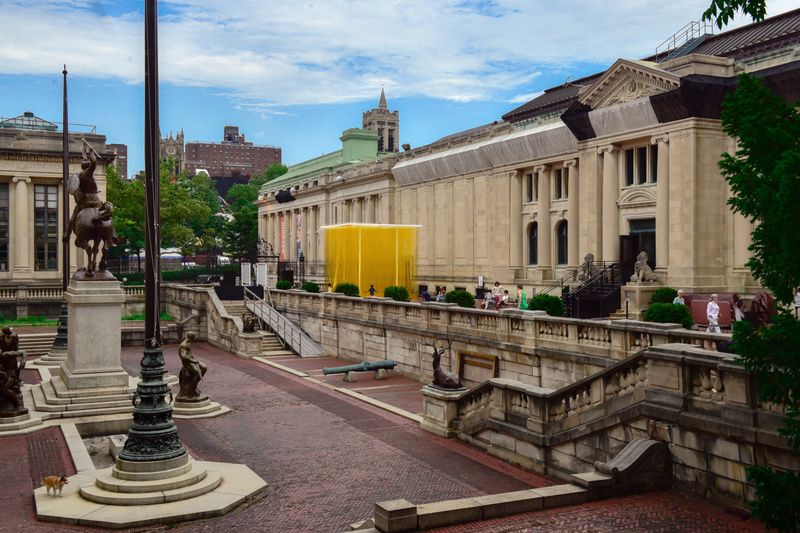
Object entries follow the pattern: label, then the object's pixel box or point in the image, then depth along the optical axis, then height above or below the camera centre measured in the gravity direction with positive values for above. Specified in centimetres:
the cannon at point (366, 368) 3003 -420
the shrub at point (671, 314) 2298 -156
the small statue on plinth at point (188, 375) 2358 -345
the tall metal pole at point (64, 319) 3288 -244
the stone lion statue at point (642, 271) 3597 -45
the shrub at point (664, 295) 3091 -135
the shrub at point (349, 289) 4419 -158
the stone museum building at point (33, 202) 6425 +502
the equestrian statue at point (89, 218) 2300 +130
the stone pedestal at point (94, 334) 2198 -209
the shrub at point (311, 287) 5022 -166
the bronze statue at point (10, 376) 1964 -292
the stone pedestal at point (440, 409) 1988 -384
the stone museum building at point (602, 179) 3638 +508
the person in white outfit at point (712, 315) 2434 -172
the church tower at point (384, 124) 15611 +2812
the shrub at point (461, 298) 3362 -160
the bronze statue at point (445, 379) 2030 -310
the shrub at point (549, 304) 2891 -160
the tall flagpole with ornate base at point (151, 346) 1351 -150
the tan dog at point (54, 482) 1356 -387
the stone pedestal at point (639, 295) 3469 -153
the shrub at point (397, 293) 4172 -170
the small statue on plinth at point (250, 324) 4009 -324
